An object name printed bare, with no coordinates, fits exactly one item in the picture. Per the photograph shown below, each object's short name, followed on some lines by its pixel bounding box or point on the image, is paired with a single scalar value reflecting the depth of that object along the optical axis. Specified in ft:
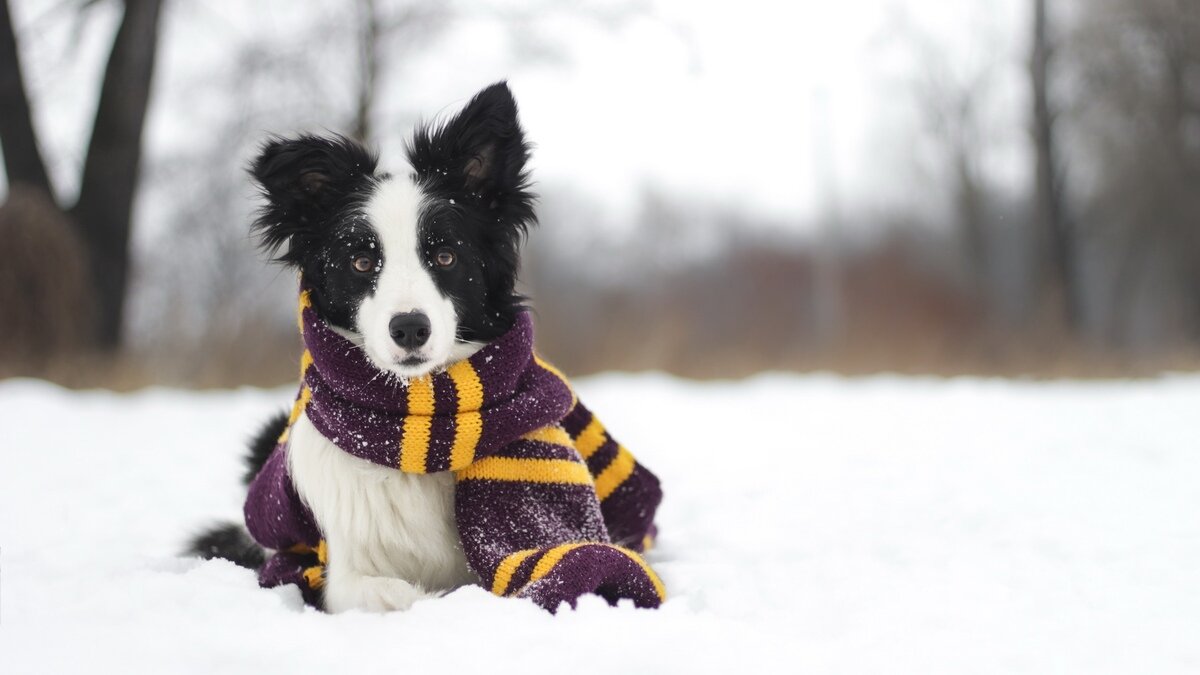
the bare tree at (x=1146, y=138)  53.98
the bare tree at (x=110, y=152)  27.86
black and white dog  7.64
